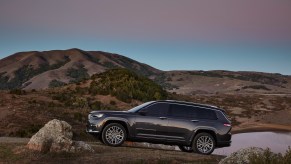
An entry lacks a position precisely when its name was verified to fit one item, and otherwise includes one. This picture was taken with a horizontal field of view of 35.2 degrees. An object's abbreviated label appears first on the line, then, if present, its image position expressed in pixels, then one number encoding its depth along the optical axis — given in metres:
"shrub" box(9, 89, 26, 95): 43.58
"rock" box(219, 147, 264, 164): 13.46
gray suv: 16.64
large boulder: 14.88
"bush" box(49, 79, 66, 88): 122.76
